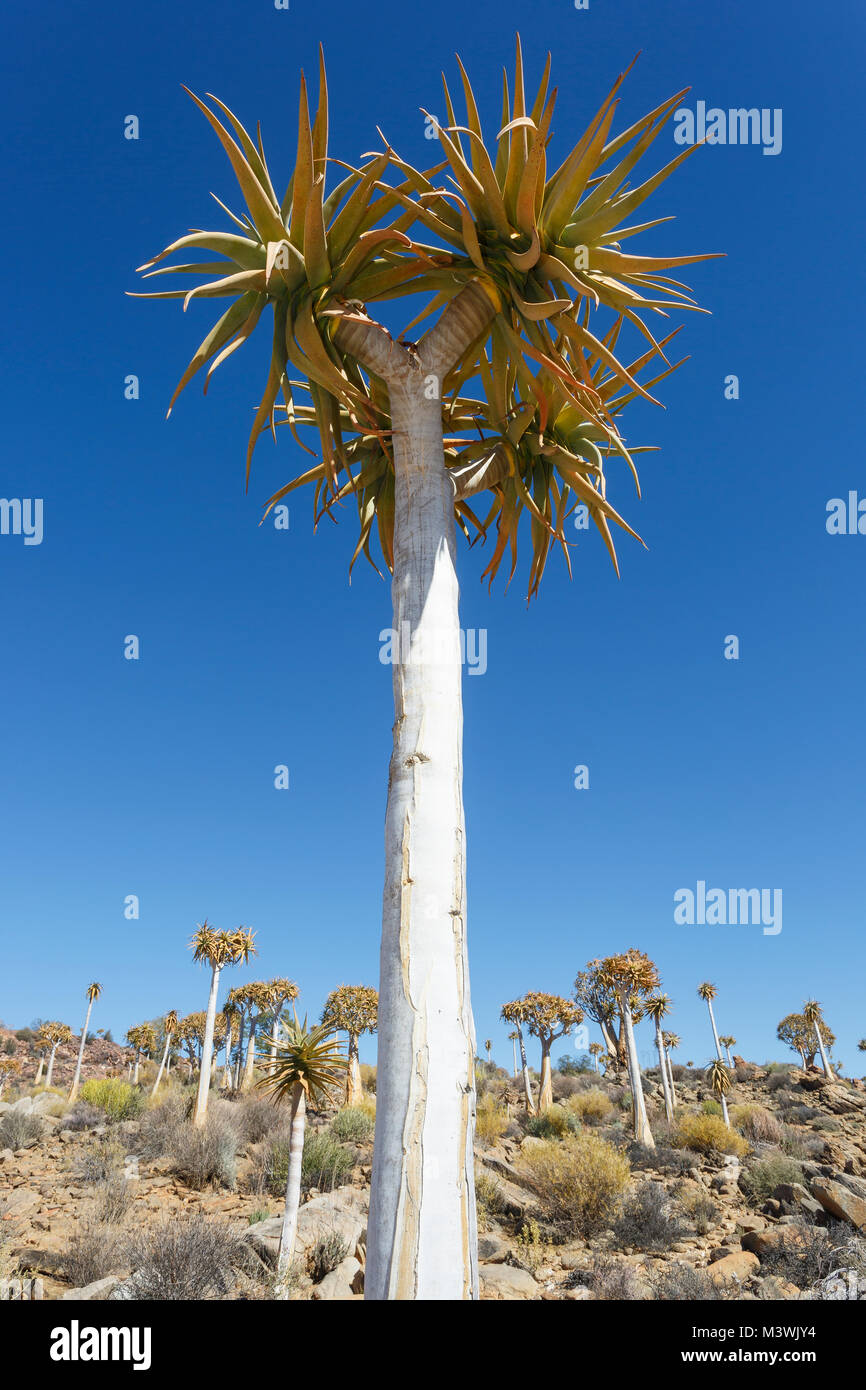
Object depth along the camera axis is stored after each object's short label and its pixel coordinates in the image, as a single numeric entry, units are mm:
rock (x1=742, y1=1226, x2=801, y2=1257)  12539
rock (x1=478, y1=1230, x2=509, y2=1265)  12648
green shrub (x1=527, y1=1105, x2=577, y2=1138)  24547
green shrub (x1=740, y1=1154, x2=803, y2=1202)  17688
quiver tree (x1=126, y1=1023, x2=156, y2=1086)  41344
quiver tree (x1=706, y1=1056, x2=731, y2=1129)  29238
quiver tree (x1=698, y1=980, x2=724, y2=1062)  42469
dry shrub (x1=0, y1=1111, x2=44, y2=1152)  19828
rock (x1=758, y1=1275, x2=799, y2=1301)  10359
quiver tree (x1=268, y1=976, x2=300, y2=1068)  33562
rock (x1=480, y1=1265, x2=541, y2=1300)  10656
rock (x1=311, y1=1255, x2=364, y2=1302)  10635
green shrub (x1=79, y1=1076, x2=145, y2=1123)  24203
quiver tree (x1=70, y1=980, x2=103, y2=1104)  43156
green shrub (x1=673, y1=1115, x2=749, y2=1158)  22234
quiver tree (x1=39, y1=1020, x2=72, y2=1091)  44219
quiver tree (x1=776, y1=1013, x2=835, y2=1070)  43875
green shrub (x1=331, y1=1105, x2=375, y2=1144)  21047
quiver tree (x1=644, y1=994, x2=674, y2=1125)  33781
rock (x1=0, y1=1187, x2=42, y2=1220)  14156
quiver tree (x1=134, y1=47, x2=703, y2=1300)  3338
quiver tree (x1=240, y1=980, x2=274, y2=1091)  33388
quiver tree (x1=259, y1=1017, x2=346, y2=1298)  14039
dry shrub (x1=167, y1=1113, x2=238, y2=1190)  16922
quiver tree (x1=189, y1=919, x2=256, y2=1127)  27141
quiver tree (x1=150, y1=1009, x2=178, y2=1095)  38250
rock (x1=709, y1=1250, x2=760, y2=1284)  11672
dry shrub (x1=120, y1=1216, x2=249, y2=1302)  9398
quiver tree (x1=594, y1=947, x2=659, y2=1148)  26188
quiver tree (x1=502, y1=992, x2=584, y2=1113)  31609
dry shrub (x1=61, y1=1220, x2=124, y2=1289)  10570
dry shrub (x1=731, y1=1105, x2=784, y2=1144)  25328
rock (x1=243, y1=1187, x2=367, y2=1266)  12328
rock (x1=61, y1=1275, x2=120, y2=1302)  9266
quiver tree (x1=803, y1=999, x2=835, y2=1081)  41725
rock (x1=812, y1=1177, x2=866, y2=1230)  14125
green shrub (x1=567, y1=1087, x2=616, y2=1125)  27703
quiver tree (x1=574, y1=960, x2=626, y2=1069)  34438
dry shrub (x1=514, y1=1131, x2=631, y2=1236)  15055
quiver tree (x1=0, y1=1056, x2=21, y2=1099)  39416
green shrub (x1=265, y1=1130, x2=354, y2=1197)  17219
